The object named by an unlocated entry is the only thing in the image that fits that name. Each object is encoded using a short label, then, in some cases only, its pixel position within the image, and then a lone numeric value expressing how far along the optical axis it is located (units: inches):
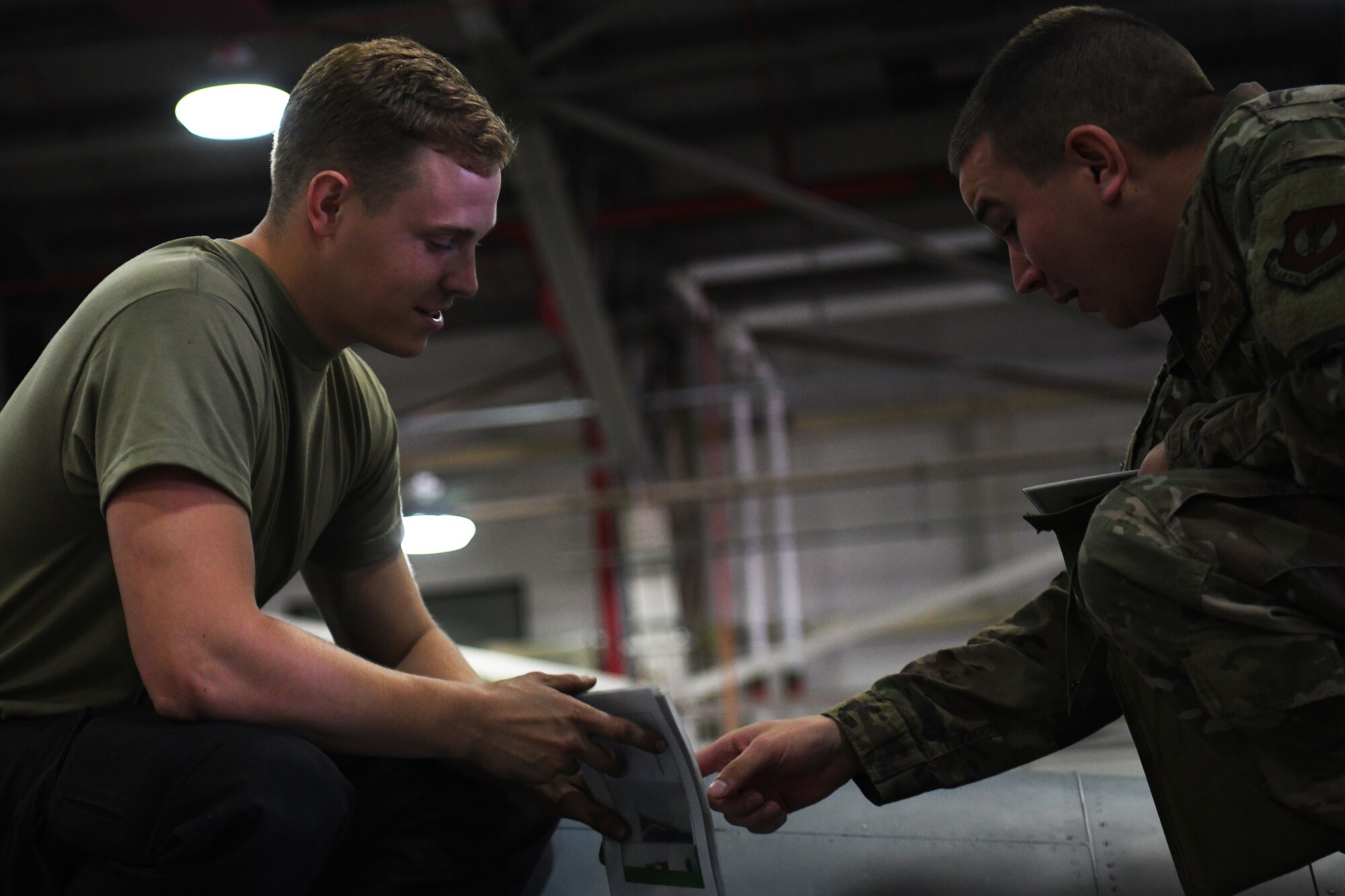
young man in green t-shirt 52.6
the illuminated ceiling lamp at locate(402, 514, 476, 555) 292.5
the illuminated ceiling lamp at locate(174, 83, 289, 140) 157.4
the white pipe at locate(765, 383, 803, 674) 371.9
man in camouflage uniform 49.8
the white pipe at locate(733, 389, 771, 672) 356.2
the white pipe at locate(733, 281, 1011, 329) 355.3
